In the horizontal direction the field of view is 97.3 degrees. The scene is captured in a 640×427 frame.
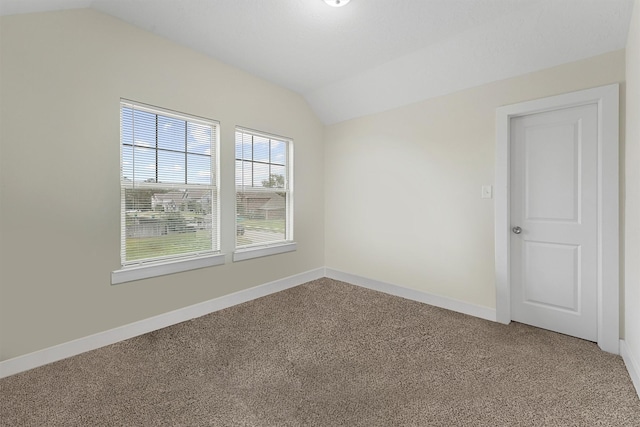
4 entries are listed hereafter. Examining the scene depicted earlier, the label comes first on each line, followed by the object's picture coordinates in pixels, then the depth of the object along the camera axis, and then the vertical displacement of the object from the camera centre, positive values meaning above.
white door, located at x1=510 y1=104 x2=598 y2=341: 2.30 -0.06
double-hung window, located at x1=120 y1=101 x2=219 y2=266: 2.48 +0.28
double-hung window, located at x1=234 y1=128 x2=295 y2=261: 3.31 +0.29
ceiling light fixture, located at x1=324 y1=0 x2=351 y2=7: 2.05 +1.55
